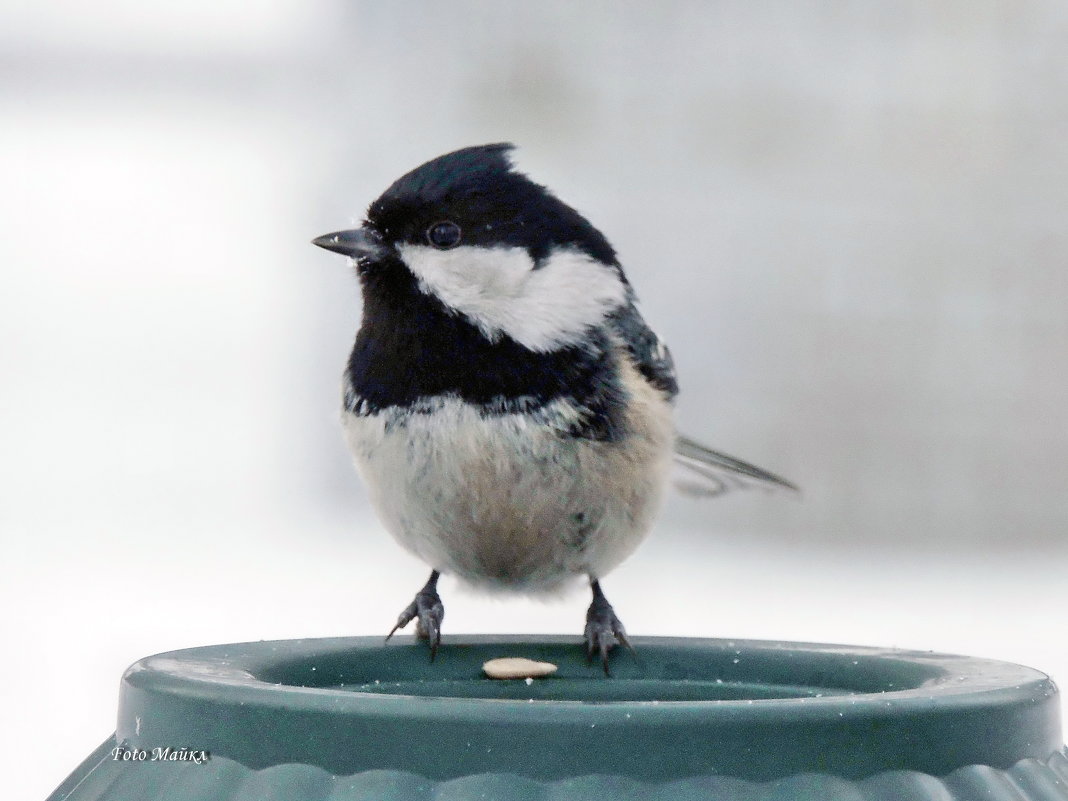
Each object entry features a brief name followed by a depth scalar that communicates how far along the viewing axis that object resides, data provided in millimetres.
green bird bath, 2199
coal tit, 2497
